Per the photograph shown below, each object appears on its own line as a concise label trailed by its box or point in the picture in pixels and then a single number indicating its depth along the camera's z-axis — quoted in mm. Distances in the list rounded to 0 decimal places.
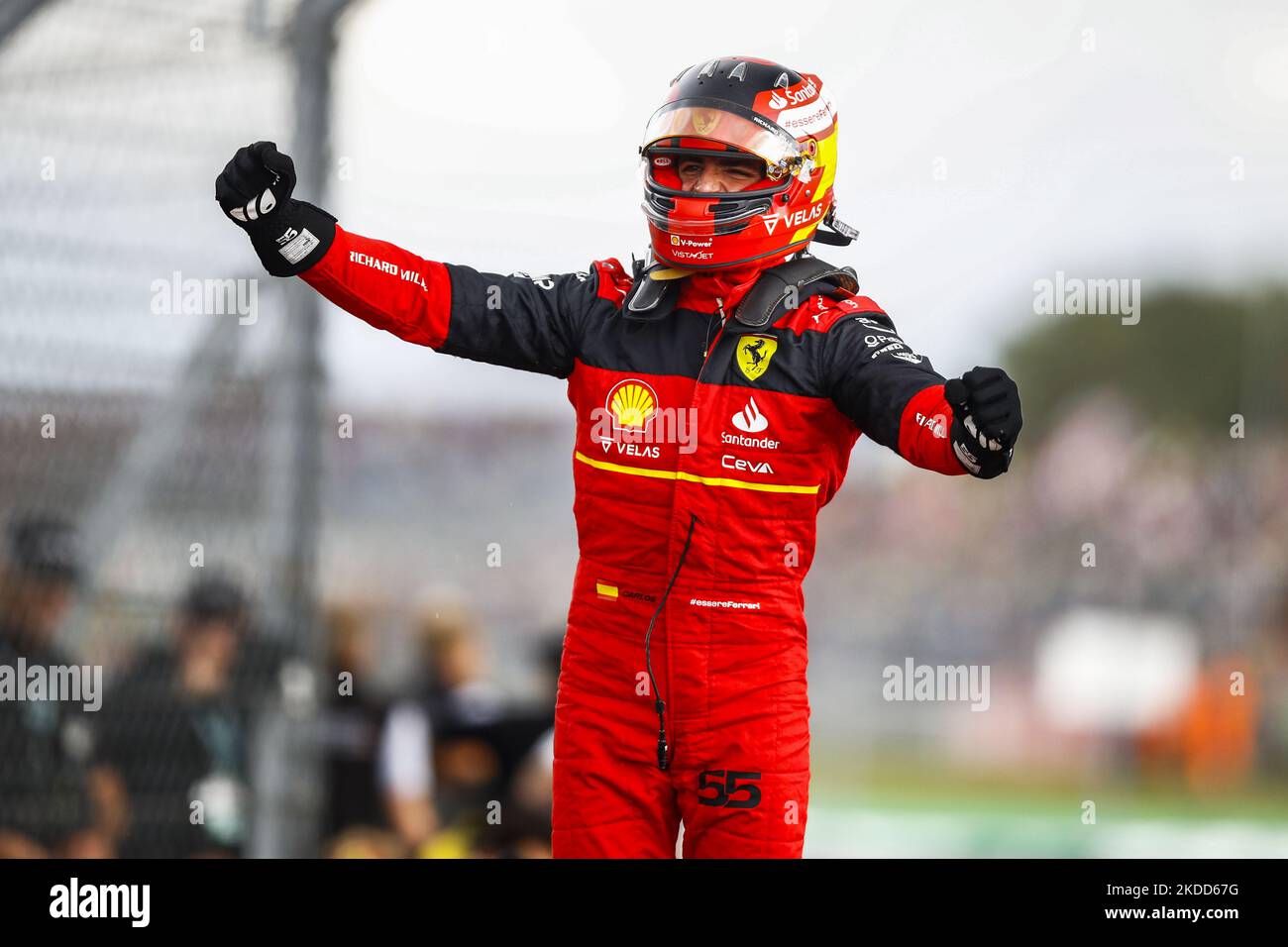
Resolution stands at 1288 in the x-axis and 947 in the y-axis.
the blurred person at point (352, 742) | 5699
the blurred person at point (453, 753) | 5703
